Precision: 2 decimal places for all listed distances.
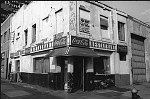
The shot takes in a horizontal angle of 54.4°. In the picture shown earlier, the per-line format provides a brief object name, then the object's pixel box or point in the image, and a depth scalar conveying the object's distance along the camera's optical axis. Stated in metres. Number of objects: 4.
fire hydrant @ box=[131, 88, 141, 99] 8.65
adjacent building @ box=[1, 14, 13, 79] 22.92
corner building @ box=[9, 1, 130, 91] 11.13
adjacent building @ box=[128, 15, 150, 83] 16.89
